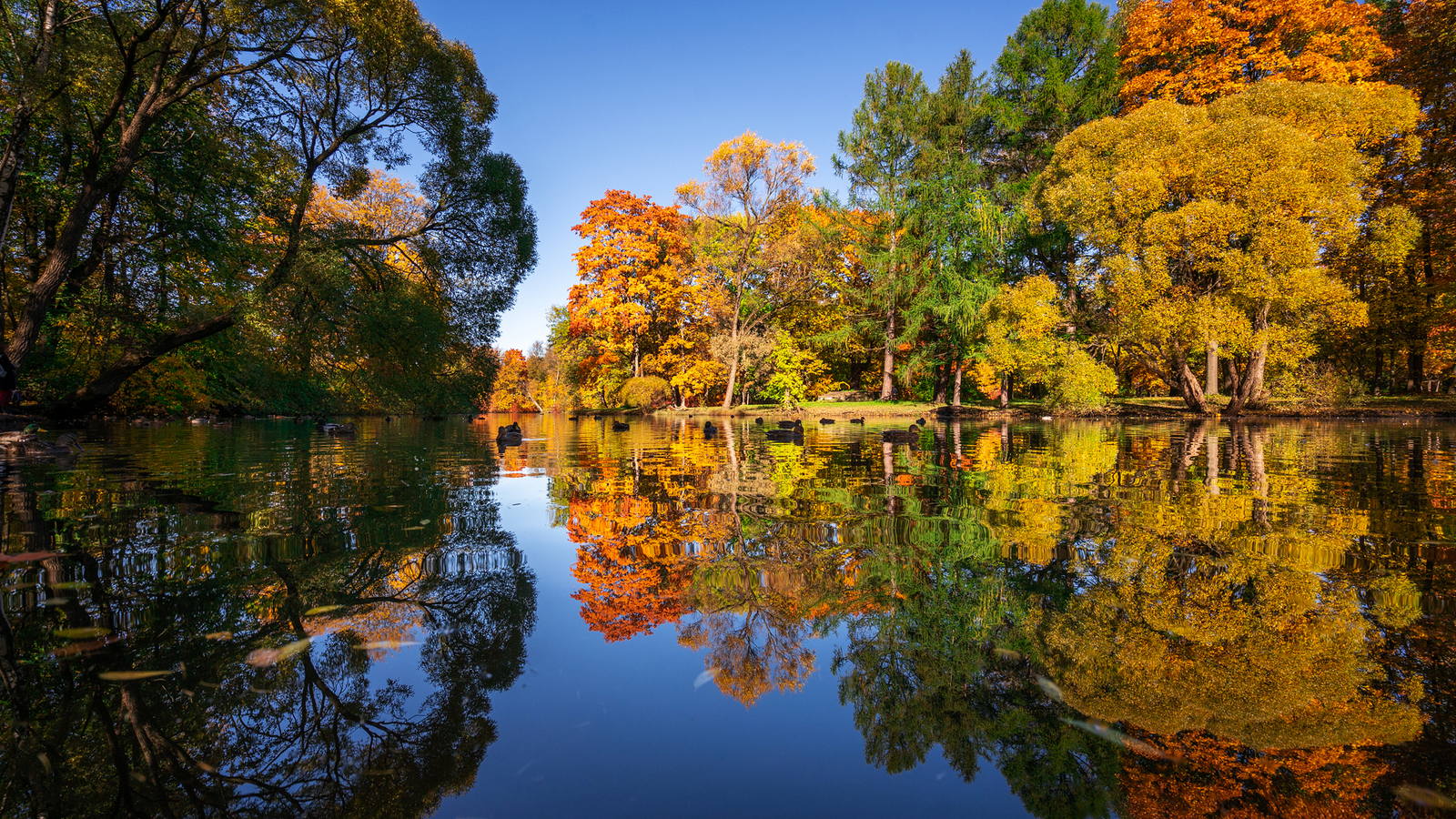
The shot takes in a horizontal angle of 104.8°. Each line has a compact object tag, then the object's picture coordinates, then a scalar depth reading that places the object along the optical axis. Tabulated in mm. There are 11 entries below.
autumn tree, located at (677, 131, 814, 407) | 29969
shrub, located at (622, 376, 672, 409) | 33125
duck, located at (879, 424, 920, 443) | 13586
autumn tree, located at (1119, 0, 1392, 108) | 22594
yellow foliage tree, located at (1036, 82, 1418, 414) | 17797
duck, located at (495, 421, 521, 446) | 14047
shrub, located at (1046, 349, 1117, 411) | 21281
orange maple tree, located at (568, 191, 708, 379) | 33125
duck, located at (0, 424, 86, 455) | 9375
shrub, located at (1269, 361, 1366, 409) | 20250
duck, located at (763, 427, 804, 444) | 14595
